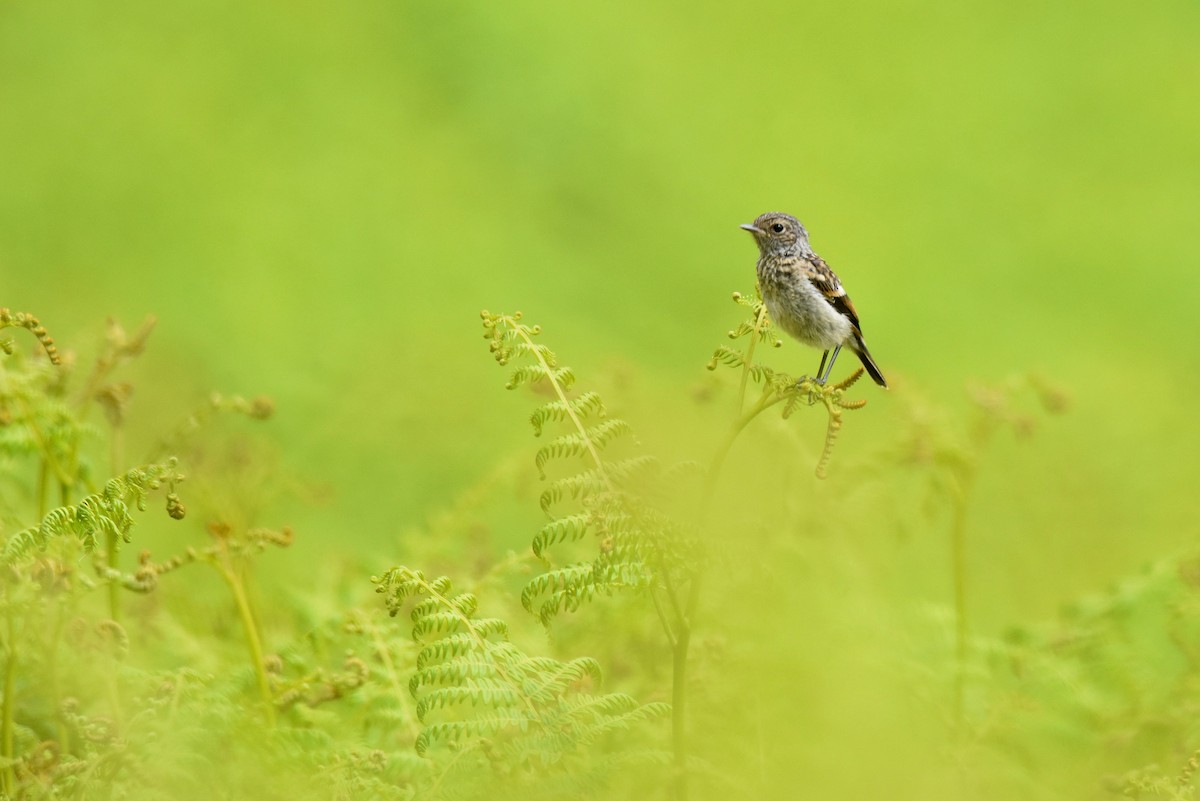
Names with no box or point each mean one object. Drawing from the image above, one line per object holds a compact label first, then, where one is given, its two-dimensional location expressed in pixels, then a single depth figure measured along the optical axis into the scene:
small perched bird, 9.58
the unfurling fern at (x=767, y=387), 5.94
